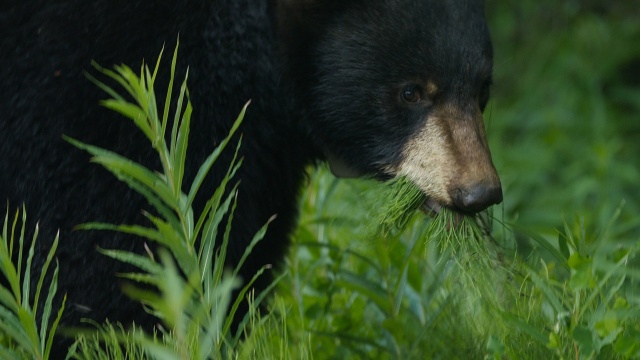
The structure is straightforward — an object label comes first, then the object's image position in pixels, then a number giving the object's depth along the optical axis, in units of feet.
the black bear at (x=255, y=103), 22.89
